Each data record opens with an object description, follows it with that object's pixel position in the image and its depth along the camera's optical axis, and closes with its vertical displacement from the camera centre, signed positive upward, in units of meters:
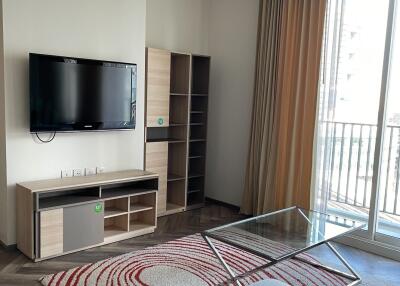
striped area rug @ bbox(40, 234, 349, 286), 3.00 -1.36
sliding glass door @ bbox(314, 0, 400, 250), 3.73 +0.02
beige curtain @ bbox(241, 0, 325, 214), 4.06 +0.04
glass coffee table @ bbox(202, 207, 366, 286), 2.66 -0.96
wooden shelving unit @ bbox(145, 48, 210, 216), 4.48 -0.29
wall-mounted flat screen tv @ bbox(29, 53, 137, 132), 3.41 +0.03
